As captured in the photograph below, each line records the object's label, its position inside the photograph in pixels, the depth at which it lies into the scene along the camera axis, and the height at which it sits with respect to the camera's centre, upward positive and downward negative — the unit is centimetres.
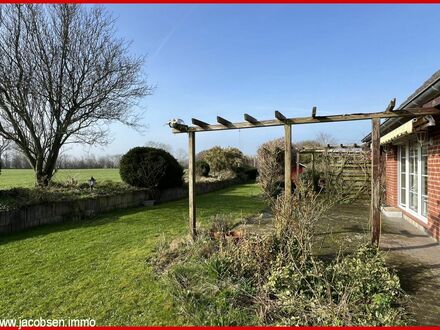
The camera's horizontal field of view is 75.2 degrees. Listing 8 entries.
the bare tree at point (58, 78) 1187 +405
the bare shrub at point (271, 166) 1451 -4
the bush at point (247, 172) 2902 -67
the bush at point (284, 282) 348 -170
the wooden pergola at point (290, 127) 538 +90
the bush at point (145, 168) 1440 -7
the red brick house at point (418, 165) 535 -3
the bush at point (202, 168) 2548 -19
